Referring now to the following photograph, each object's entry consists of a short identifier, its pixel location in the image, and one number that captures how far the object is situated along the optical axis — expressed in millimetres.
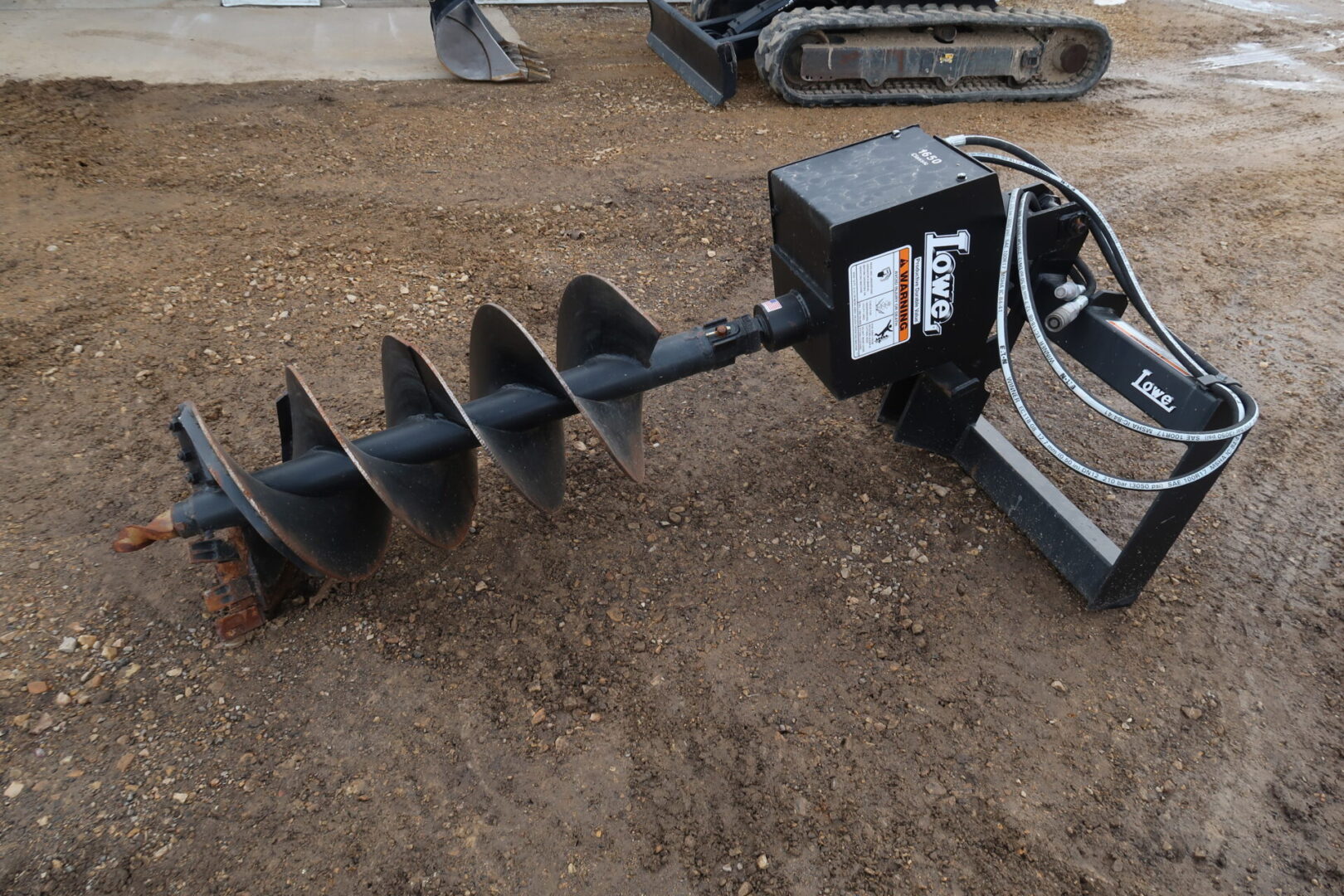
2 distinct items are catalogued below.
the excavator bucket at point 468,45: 7117
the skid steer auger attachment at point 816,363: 2486
